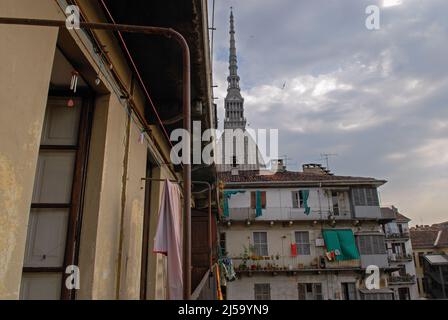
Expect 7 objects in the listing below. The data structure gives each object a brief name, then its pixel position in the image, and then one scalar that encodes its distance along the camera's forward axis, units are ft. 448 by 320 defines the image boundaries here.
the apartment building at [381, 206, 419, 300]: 89.85
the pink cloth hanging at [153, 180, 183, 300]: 12.09
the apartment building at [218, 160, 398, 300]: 66.74
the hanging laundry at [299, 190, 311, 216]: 70.85
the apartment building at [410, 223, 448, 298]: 123.13
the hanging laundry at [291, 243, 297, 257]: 68.23
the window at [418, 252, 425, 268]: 125.44
